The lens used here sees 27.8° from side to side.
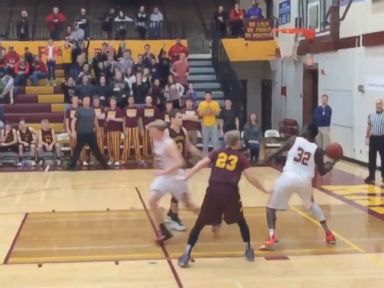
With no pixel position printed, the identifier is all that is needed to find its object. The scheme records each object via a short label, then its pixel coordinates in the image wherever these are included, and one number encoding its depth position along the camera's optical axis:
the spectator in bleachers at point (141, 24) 28.69
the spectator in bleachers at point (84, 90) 23.25
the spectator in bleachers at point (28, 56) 25.64
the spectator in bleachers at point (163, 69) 25.16
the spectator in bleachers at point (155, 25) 28.81
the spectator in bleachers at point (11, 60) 25.33
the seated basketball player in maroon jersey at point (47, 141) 20.95
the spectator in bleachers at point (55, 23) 28.17
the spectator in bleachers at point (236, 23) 28.66
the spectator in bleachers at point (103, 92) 23.33
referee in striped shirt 16.61
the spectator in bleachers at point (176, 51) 26.38
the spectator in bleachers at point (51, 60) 25.89
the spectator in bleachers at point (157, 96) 23.48
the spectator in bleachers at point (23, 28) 28.28
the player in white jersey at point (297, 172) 10.08
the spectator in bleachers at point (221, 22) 28.77
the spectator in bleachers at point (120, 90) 23.06
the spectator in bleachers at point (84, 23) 27.92
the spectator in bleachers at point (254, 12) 28.03
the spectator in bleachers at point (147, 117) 21.58
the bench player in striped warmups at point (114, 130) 21.05
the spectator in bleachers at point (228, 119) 21.75
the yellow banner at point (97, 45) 27.75
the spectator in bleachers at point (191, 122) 21.45
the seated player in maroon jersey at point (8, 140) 20.77
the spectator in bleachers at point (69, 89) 24.17
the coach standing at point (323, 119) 20.45
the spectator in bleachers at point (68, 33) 27.49
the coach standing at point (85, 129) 19.67
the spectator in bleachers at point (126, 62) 24.62
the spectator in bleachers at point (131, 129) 21.20
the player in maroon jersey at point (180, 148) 11.55
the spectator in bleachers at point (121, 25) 28.75
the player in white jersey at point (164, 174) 10.28
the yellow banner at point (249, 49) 28.03
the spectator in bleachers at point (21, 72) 25.81
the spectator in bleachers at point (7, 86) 24.54
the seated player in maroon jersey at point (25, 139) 20.80
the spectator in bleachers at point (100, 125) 21.09
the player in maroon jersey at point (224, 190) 9.34
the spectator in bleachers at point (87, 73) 24.31
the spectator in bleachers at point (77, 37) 26.83
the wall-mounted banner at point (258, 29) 27.33
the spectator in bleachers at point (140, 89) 23.77
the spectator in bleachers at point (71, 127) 20.72
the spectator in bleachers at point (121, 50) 25.70
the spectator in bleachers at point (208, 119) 21.25
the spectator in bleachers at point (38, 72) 26.16
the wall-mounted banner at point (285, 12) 27.50
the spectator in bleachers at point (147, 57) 25.12
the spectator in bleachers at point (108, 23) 28.86
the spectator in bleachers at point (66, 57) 27.00
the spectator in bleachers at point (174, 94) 23.77
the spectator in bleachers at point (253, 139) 21.50
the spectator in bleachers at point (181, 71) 25.05
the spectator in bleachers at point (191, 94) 23.52
